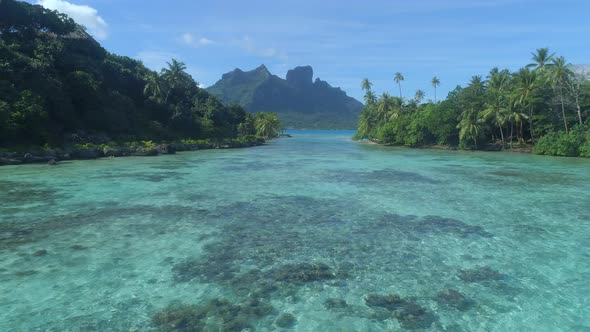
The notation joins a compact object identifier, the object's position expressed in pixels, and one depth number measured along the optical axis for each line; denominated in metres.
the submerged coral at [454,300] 7.05
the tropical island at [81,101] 37.22
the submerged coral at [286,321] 6.39
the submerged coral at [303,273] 8.38
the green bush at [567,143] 43.62
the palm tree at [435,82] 105.88
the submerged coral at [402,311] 6.41
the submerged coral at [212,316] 6.20
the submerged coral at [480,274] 8.38
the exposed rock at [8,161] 30.92
